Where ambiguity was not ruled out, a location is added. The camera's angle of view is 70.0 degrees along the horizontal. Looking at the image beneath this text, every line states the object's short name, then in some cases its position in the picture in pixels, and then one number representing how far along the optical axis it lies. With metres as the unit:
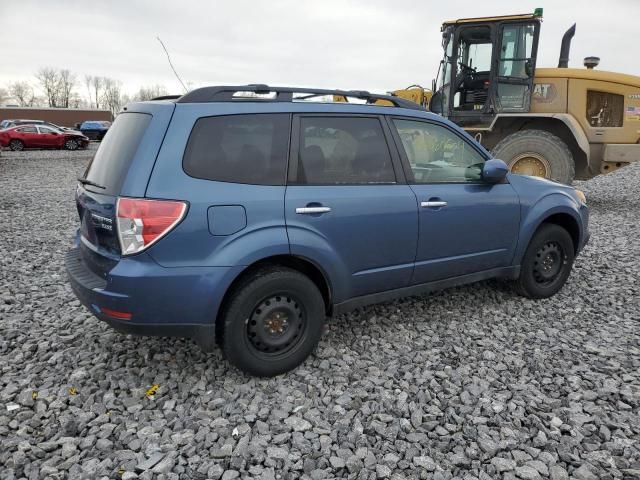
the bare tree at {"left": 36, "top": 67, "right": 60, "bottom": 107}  91.69
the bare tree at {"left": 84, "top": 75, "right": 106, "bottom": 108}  99.62
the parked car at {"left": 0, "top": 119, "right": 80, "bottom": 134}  24.30
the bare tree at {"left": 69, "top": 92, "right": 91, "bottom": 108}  92.38
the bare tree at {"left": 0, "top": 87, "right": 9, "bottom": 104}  84.90
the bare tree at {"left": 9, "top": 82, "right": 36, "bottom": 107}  89.88
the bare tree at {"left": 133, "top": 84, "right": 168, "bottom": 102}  83.03
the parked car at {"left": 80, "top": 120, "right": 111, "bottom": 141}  32.53
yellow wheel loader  8.38
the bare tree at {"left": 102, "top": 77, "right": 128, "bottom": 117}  97.04
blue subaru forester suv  2.62
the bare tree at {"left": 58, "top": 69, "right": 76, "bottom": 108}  92.19
